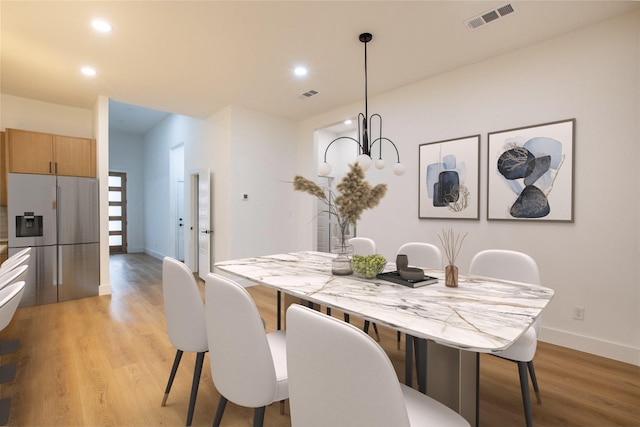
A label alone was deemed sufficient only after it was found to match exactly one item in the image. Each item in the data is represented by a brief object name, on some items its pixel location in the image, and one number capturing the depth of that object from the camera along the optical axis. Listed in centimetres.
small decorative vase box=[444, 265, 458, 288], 160
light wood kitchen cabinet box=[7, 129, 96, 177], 384
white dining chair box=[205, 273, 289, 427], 117
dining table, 103
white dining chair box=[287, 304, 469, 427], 74
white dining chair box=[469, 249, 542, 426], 158
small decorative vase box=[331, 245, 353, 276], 192
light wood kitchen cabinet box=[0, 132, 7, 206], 398
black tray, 163
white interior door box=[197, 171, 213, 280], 507
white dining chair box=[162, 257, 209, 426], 157
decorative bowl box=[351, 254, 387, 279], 179
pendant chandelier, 233
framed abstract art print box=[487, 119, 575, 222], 271
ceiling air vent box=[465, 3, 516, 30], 241
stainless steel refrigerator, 378
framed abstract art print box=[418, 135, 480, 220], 328
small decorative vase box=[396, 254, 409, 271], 177
